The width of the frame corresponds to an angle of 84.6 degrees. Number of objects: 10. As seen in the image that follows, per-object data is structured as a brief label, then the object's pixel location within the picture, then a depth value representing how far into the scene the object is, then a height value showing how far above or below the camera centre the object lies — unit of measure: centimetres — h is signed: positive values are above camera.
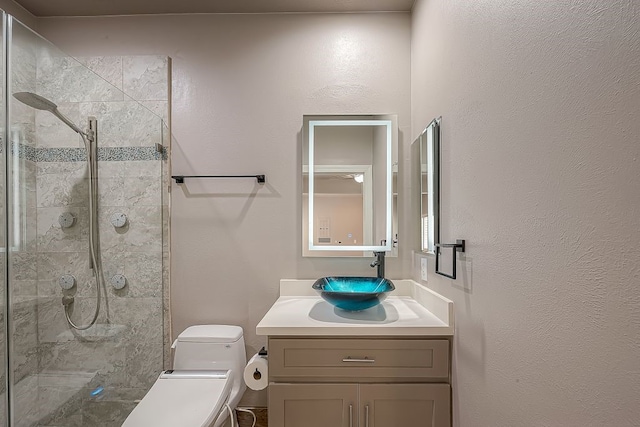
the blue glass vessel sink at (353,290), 155 -40
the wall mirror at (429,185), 162 +12
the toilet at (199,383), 145 -83
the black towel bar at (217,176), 208 +21
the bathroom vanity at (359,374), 147 -68
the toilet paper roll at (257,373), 154 -72
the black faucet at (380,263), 195 -29
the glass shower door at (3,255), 127 -16
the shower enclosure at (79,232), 133 -10
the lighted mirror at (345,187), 209 +14
